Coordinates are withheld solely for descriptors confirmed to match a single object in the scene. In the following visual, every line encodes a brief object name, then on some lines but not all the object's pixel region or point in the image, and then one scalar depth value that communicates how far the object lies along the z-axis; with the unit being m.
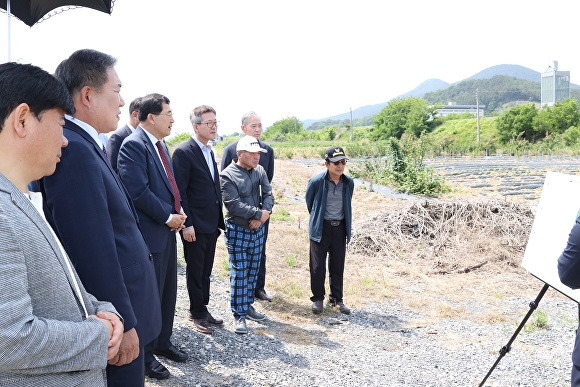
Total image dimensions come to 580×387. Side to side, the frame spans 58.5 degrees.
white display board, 3.14
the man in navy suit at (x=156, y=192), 3.39
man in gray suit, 1.29
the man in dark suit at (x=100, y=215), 1.91
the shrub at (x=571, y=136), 36.28
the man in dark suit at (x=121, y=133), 4.00
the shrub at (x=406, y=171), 14.89
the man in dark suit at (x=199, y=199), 4.44
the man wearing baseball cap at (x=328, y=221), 5.36
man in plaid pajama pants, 4.52
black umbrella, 4.18
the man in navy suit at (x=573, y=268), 2.12
